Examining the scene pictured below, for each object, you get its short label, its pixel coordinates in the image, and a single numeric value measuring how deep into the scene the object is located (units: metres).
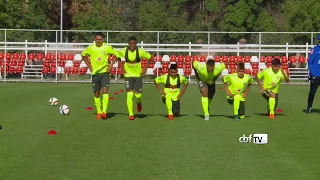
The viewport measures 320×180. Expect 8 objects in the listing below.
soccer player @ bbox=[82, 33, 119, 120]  16.62
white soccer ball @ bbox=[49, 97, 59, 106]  20.60
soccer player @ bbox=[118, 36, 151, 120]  16.42
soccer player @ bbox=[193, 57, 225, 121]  16.56
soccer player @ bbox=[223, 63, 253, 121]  17.09
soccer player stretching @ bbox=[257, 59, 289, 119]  17.39
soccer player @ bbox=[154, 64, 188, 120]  17.00
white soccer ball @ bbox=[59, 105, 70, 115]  17.62
